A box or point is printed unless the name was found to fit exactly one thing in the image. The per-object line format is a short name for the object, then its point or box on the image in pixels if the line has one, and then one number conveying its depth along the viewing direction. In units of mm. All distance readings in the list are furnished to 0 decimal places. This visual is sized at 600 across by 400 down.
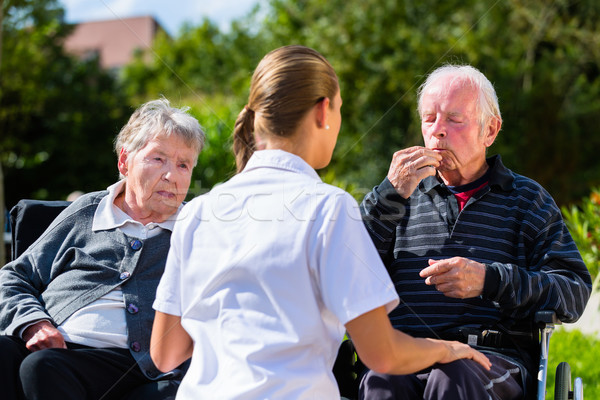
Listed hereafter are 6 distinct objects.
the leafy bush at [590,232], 5133
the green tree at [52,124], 14914
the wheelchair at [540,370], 2221
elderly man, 2248
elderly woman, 2198
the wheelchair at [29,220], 2822
